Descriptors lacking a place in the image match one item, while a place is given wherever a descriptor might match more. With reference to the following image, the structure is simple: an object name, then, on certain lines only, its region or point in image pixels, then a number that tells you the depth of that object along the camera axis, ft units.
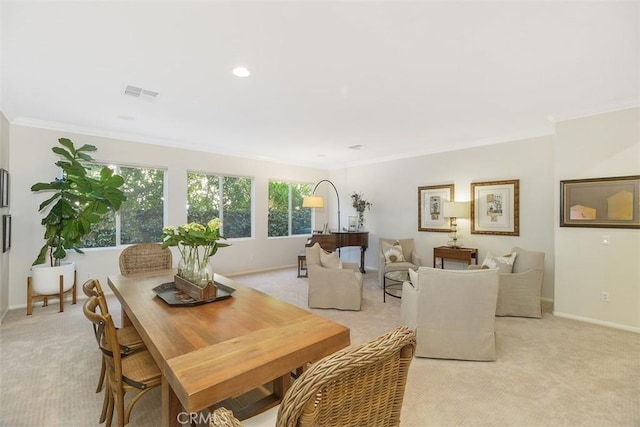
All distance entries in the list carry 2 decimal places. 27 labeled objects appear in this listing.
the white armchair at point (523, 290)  12.09
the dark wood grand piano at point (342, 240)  19.90
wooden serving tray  6.17
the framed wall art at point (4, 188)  11.39
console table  15.70
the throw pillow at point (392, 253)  16.81
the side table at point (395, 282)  14.78
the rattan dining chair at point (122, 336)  5.63
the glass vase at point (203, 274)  6.61
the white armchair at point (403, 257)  16.35
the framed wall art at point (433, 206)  17.97
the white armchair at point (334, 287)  12.85
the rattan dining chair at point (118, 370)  4.77
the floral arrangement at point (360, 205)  22.31
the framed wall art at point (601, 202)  10.89
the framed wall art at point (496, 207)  15.29
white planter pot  12.32
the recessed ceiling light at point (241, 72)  8.58
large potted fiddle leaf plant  12.50
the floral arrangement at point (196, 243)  6.61
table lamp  16.16
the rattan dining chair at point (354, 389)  2.34
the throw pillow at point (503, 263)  12.95
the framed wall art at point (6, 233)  11.73
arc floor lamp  21.09
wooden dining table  3.48
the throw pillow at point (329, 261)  13.52
